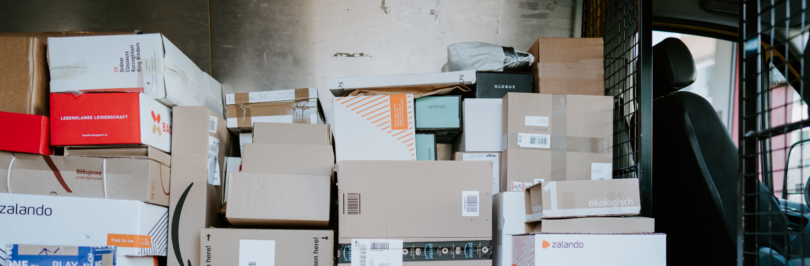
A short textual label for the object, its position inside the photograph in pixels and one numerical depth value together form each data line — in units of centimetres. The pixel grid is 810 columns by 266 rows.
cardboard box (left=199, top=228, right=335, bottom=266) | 145
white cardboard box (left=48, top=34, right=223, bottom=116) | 162
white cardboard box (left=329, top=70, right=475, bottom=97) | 185
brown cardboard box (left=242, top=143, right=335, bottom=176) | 165
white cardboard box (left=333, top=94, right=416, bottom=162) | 181
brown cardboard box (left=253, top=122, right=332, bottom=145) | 177
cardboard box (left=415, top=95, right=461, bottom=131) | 190
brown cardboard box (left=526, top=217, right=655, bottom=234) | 142
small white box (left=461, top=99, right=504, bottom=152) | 184
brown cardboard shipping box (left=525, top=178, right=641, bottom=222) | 144
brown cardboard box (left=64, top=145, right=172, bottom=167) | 157
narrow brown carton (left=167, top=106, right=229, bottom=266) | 162
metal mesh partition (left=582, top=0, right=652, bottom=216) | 167
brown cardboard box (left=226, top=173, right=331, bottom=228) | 147
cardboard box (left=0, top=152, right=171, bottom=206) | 151
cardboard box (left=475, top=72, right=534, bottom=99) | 191
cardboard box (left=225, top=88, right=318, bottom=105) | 194
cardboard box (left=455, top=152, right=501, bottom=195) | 181
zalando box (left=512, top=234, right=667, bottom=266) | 134
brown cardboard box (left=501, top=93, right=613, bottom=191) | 174
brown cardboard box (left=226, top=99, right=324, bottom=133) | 192
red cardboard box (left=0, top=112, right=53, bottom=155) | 149
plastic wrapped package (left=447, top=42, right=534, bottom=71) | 194
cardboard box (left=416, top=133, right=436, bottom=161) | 191
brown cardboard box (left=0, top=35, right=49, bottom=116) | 158
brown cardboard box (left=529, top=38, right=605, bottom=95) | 188
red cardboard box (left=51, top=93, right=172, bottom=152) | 154
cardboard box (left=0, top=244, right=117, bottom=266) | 144
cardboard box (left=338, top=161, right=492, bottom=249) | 146
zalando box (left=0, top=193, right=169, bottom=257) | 146
